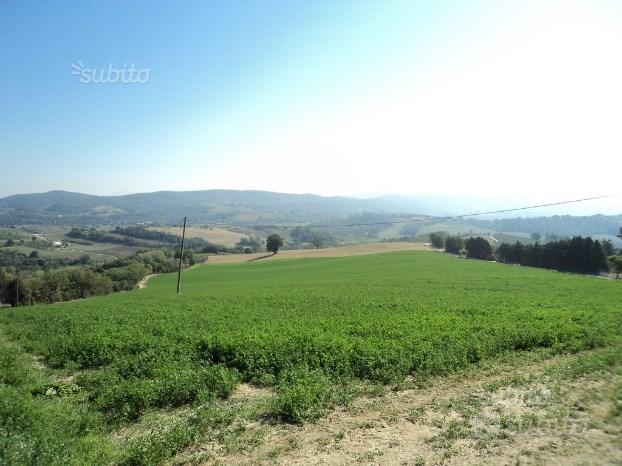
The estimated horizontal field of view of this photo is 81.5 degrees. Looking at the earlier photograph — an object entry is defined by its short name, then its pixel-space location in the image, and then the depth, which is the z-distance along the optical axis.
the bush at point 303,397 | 8.16
